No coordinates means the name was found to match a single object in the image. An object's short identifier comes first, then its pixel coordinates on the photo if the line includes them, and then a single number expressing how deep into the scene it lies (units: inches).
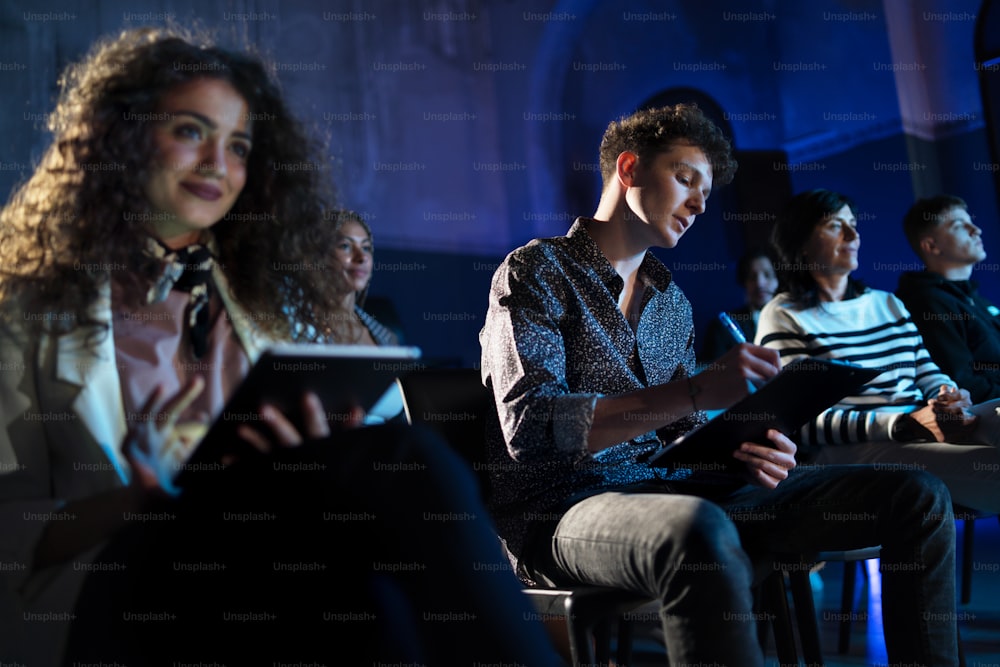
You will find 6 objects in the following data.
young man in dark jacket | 104.3
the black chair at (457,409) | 59.3
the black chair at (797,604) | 60.1
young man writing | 46.9
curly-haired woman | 36.3
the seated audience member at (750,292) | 160.6
